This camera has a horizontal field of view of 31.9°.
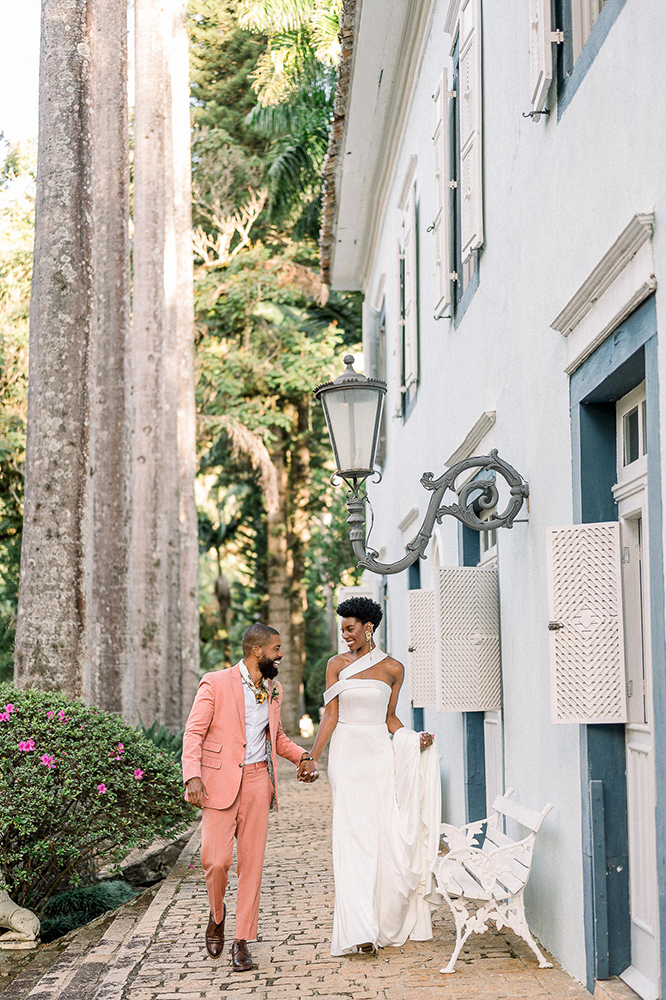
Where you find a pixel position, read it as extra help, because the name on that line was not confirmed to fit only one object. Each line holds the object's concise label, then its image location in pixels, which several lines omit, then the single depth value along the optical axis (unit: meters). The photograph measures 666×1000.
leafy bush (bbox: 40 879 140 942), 7.81
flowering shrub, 7.55
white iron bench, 5.48
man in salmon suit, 6.04
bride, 6.11
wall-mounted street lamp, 6.74
